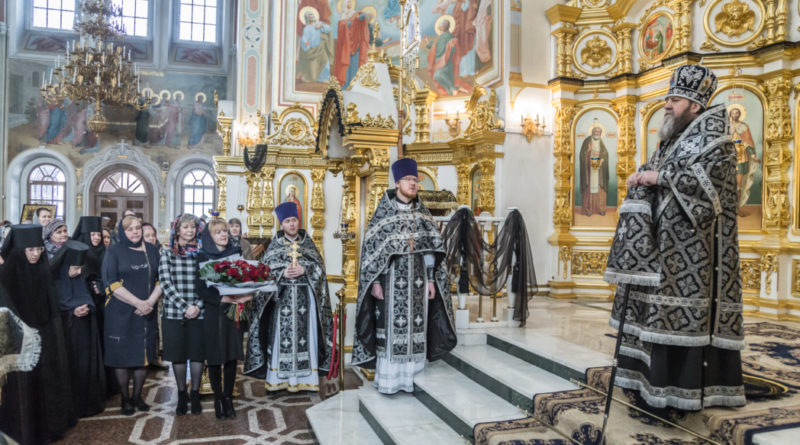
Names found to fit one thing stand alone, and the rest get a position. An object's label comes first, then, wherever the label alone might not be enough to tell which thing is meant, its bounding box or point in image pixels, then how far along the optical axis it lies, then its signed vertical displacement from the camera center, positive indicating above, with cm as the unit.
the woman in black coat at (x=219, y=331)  504 -100
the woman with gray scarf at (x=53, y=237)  512 -15
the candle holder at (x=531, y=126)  1028 +190
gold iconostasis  783 +194
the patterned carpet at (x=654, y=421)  305 -118
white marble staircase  417 -141
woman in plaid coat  498 -73
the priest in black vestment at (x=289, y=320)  566 -100
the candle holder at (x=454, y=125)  1144 +211
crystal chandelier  1516 +420
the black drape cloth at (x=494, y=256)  604 -33
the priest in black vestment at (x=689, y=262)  300 -19
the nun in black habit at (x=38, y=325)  410 -82
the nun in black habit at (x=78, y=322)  498 -93
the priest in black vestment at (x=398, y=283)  497 -53
